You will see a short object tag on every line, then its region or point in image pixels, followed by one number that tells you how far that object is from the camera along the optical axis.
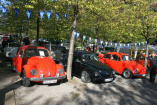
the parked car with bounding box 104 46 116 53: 21.99
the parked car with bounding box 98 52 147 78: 8.63
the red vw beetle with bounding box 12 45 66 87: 5.71
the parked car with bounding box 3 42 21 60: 11.24
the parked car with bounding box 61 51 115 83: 6.99
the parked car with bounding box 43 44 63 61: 13.35
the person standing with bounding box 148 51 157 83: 7.99
